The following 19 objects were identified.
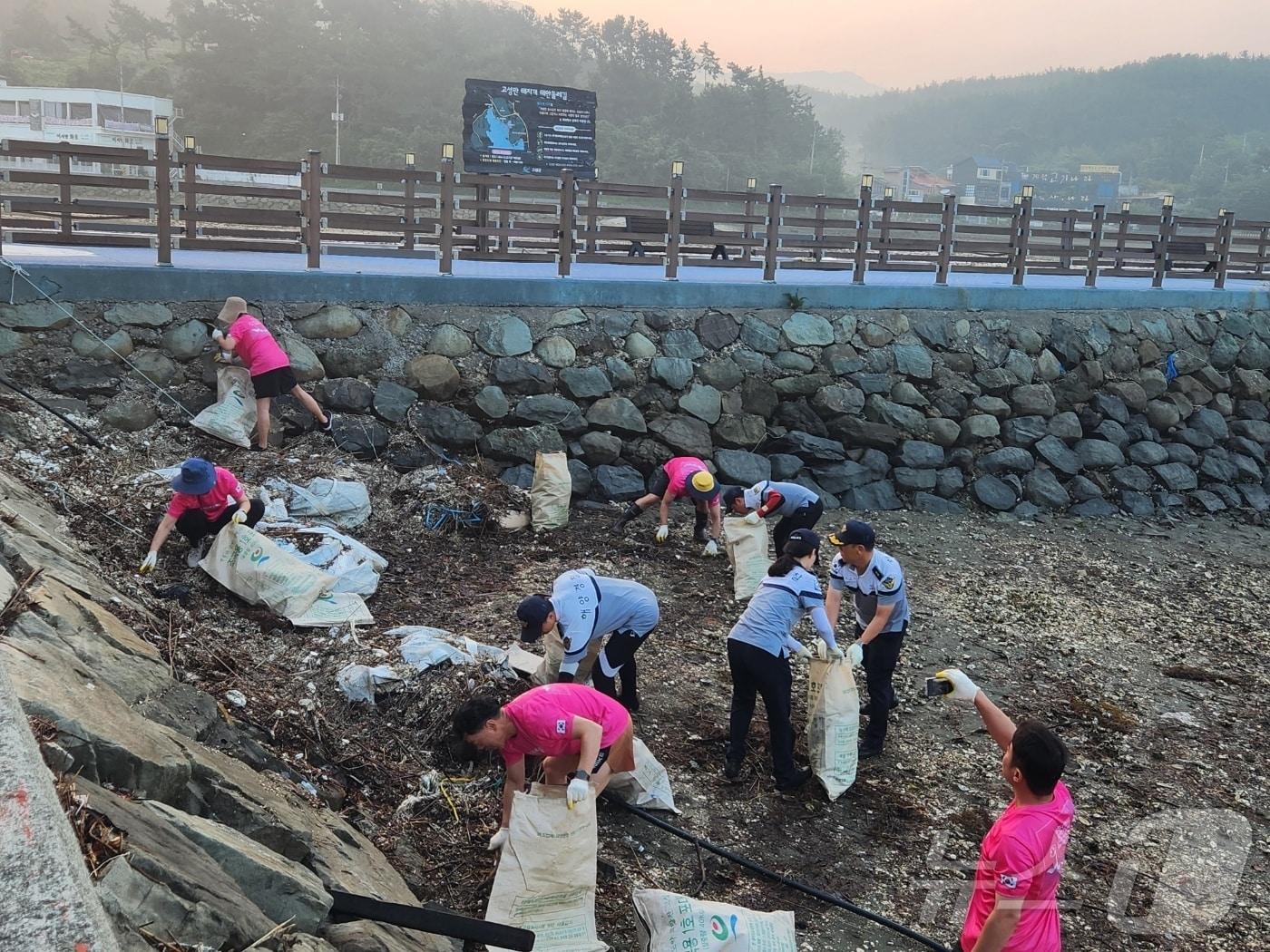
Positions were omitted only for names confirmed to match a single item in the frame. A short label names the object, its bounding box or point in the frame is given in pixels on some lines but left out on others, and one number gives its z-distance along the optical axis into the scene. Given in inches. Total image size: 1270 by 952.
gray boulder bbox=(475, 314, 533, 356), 423.5
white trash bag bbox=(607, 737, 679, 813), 209.6
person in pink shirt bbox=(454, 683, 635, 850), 170.7
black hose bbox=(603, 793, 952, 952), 182.1
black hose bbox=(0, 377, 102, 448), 333.3
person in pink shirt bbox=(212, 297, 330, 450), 359.4
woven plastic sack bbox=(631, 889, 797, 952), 158.2
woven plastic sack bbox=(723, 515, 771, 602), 335.9
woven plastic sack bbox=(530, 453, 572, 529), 377.7
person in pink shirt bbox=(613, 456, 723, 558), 371.2
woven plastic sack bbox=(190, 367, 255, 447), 357.1
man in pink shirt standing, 134.5
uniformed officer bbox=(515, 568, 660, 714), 214.5
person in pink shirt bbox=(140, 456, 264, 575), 270.5
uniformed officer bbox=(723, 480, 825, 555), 346.6
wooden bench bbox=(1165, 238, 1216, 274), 658.2
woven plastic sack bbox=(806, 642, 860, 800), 225.9
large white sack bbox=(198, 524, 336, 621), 267.3
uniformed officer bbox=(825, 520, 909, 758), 243.6
